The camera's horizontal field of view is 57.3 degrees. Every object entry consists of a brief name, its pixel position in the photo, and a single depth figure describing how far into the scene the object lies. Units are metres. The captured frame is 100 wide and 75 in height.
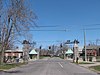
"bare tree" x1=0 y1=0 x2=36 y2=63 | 13.12
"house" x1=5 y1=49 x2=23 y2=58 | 42.16
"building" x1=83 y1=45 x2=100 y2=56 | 51.03
